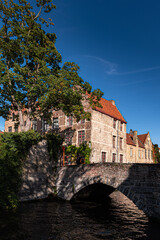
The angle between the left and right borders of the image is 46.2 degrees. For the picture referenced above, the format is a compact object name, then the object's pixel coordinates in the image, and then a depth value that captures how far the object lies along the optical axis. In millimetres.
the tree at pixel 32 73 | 15250
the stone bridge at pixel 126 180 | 9891
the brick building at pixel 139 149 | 30084
